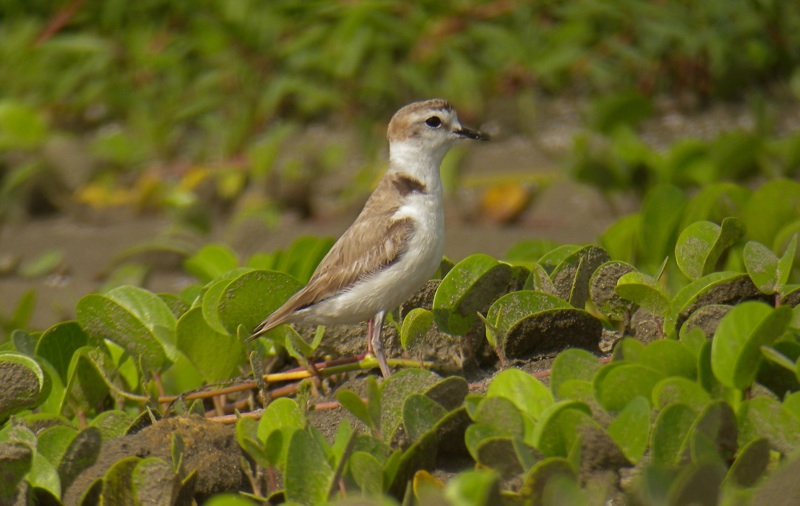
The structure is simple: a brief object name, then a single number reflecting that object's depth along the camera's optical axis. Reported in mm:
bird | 6645
